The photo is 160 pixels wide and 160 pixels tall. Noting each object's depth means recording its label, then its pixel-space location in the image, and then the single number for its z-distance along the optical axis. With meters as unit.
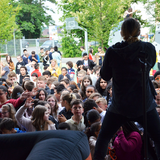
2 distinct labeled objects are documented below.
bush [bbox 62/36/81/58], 27.41
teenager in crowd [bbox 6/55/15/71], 11.22
